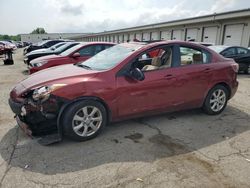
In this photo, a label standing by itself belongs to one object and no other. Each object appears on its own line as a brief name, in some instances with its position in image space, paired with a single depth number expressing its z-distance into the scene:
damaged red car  3.30
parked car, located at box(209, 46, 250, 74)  10.42
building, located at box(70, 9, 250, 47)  17.00
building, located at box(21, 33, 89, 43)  97.50
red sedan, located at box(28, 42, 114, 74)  7.56
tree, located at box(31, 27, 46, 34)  133.25
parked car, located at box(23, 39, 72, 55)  16.90
